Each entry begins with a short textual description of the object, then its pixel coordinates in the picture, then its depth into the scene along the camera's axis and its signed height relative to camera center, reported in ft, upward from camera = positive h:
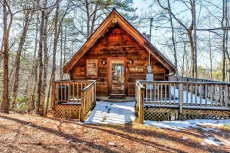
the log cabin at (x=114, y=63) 31.14 +2.53
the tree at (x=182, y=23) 52.42 +18.17
